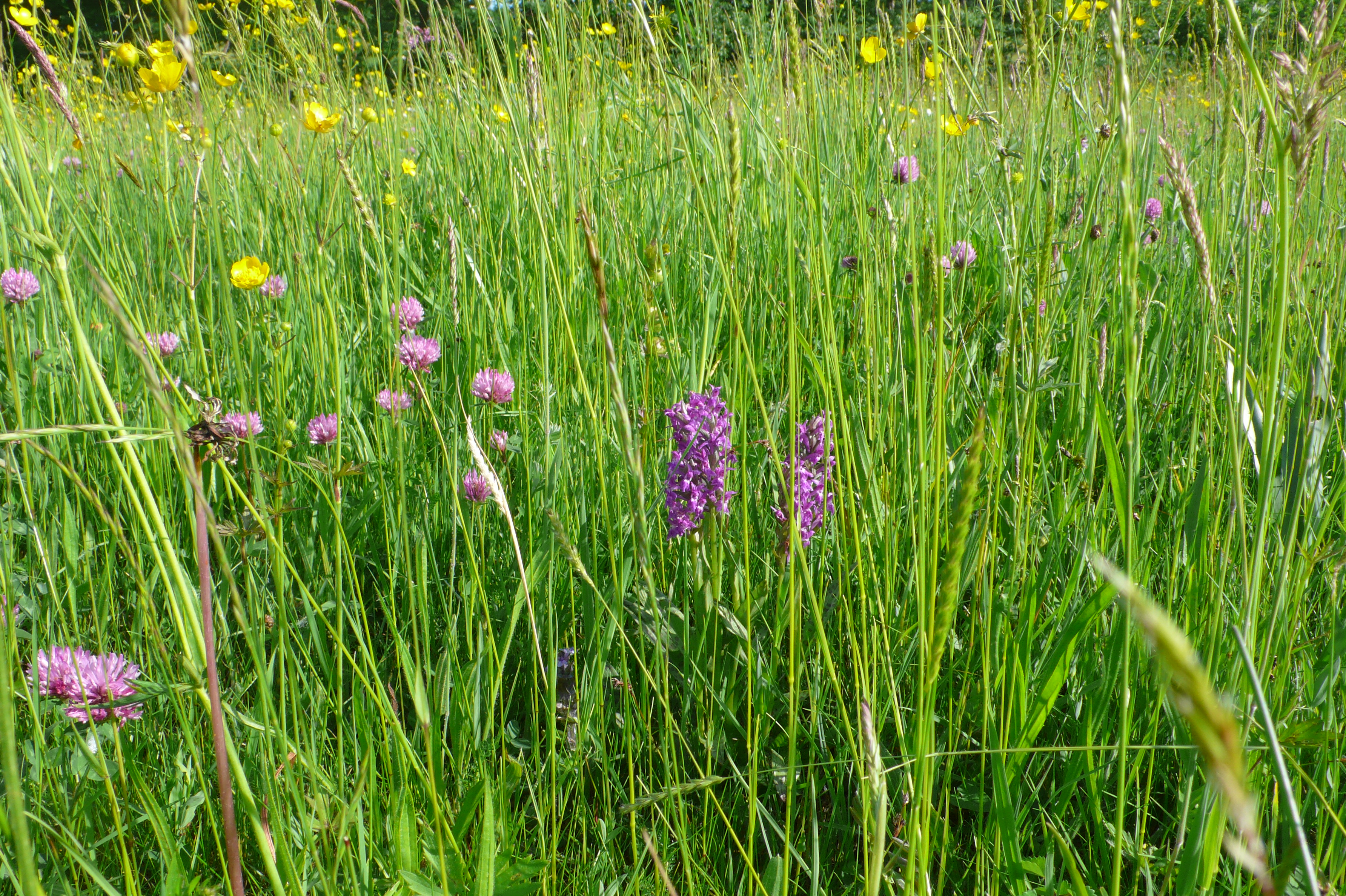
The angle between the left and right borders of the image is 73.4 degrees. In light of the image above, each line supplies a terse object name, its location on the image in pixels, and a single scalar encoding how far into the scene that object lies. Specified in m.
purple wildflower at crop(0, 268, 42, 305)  1.40
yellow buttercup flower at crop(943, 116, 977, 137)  0.98
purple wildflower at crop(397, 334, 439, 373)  1.19
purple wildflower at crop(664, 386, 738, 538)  0.97
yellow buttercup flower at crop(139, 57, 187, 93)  0.86
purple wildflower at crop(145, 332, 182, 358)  1.39
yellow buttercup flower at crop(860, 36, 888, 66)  1.49
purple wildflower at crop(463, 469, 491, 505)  0.97
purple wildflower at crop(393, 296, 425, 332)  1.44
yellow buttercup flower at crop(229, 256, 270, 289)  1.18
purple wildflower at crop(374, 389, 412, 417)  1.24
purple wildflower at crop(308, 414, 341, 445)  1.18
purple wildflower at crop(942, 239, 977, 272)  1.59
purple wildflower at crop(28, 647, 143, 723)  0.78
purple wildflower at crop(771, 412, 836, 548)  0.99
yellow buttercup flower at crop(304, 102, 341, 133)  1.10
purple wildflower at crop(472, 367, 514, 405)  1.24
